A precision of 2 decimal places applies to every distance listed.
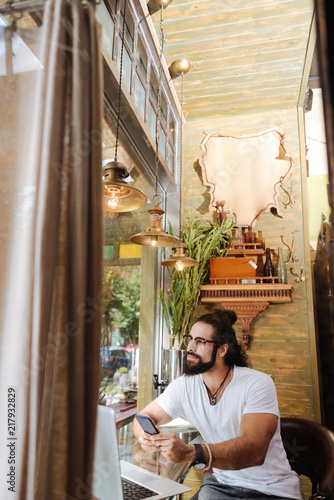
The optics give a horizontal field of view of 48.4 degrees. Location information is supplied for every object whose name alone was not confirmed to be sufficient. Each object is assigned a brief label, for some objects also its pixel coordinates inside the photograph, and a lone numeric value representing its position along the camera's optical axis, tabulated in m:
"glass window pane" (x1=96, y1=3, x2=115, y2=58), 1.96
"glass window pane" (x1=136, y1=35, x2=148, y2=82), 2.63
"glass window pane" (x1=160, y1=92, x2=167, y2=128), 3.24
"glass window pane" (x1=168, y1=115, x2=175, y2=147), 3.42
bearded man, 1.63
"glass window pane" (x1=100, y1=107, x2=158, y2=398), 2.16
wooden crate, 3.13
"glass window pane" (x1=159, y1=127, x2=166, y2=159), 3.14
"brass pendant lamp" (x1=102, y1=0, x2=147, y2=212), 1.55
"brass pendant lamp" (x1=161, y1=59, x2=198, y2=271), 2.36
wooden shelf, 3.04
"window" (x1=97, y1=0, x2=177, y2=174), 2.11
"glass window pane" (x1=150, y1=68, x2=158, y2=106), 2.99
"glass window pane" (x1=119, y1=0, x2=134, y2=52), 2.37
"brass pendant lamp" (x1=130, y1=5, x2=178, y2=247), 1.90
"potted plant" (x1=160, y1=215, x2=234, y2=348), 2.94
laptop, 1.10
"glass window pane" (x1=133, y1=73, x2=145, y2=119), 2.56
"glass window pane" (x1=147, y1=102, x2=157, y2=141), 2.85
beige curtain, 0.80
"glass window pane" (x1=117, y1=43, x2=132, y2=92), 2.24
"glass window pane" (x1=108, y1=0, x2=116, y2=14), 2.10
